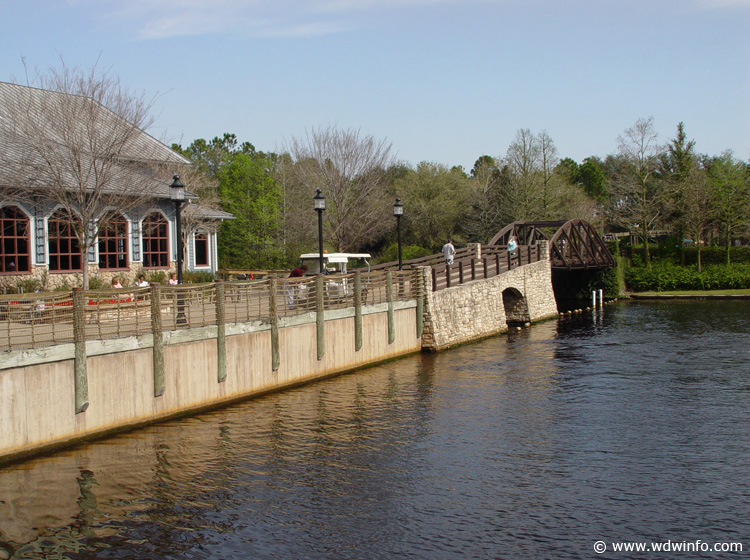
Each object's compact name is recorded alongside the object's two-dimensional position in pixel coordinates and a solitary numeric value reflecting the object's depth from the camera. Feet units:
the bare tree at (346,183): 182.19
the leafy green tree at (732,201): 191.93
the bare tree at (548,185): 199.62
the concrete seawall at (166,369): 45.42
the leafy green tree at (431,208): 204.13
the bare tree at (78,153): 91.20
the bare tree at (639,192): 198.08
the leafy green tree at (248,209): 183.42
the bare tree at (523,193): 196.13
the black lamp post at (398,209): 92.07
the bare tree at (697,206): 192.54
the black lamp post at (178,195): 64.49
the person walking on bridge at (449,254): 102.58
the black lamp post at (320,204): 79.25
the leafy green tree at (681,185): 193.16
